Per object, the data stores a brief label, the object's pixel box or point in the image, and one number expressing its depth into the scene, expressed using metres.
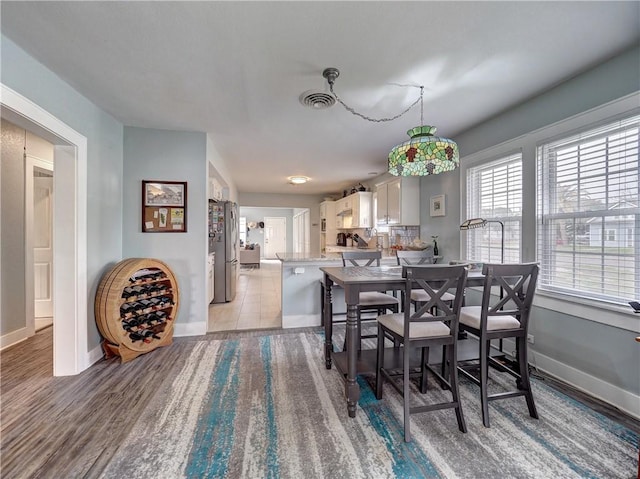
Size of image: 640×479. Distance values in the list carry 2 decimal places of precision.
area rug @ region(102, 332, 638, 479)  1.47
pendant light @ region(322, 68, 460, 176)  2.04
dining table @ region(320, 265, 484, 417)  1.90
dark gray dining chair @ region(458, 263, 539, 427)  1.77
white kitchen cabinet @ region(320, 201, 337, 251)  7.75
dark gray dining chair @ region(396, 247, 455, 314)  2.78
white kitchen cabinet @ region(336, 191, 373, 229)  5.92
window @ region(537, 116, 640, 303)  1.95
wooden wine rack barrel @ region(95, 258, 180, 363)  2.64
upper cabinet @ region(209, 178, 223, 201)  4.69
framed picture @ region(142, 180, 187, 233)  3.28
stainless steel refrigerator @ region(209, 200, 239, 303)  4.76
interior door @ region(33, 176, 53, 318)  3.93
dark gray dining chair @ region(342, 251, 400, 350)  2.64
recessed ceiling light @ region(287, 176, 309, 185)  5.69
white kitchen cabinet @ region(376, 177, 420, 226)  4.43
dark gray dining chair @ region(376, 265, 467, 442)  1.68
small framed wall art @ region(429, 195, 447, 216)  3.88
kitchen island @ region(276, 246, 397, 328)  3.73
